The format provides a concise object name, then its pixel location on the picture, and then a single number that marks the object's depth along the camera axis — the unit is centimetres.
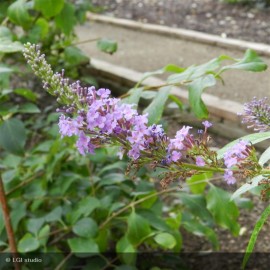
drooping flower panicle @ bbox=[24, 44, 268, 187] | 105
